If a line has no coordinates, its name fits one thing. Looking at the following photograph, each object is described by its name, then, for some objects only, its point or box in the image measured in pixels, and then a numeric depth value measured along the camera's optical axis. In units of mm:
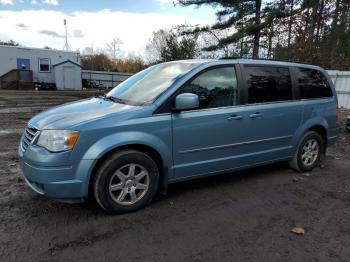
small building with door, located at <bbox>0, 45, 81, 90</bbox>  29388
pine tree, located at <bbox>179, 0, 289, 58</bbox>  18672
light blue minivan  3502
